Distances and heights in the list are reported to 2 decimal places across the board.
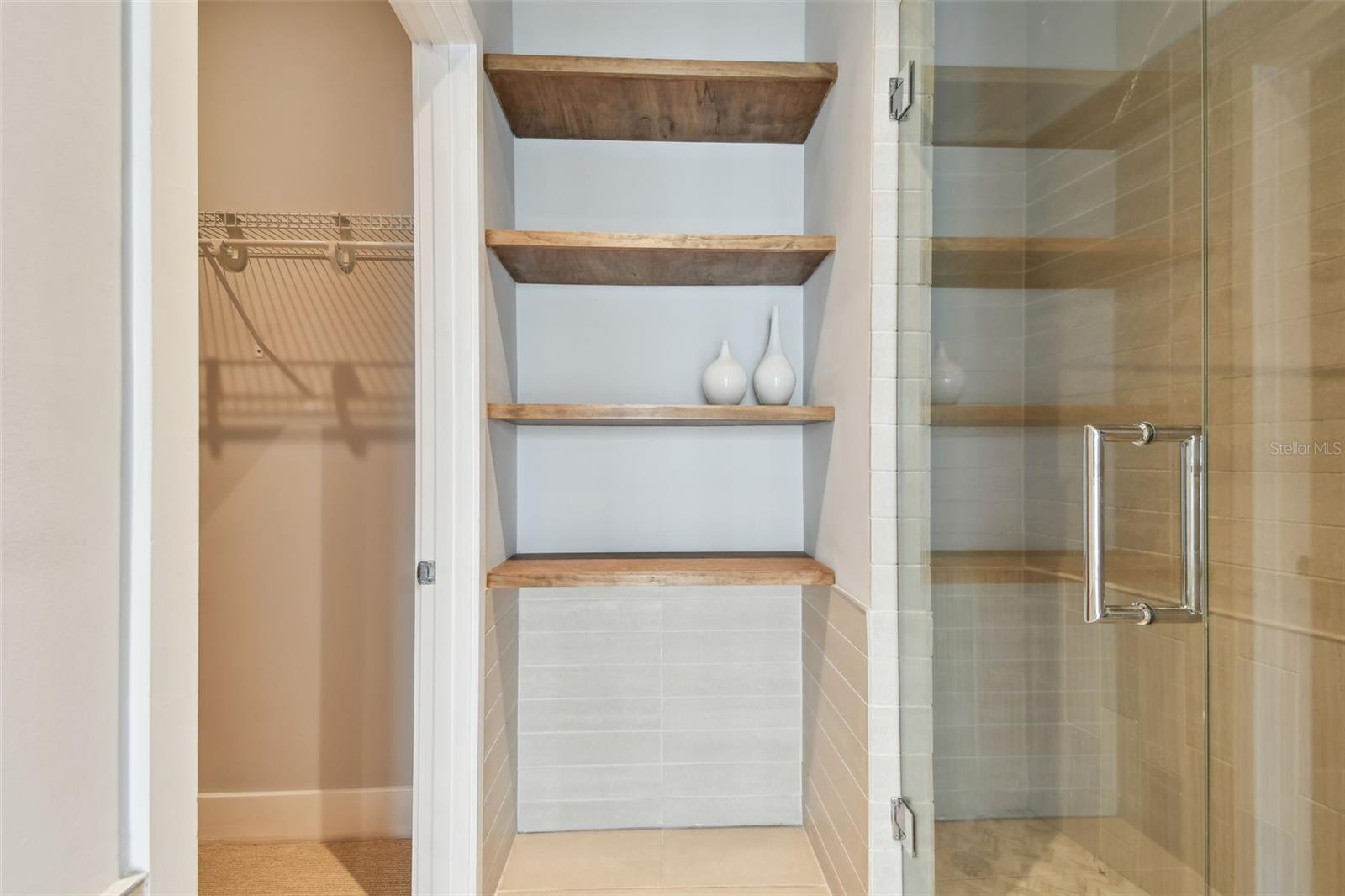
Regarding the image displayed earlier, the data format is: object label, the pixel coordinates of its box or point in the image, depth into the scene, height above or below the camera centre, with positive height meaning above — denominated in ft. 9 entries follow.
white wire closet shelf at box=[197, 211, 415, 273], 6.23 +1.96
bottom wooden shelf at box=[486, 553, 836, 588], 5.44 -0.95
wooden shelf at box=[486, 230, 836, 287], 5.44 +1.57
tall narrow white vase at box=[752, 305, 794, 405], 6.08 +0.61
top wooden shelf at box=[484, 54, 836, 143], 5.44 +2.91
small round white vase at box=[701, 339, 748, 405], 6.07 +0.60
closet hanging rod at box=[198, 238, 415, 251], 6.15 +1.84
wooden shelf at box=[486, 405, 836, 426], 5.45 +0.29
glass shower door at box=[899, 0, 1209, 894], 2.65 +0.01
